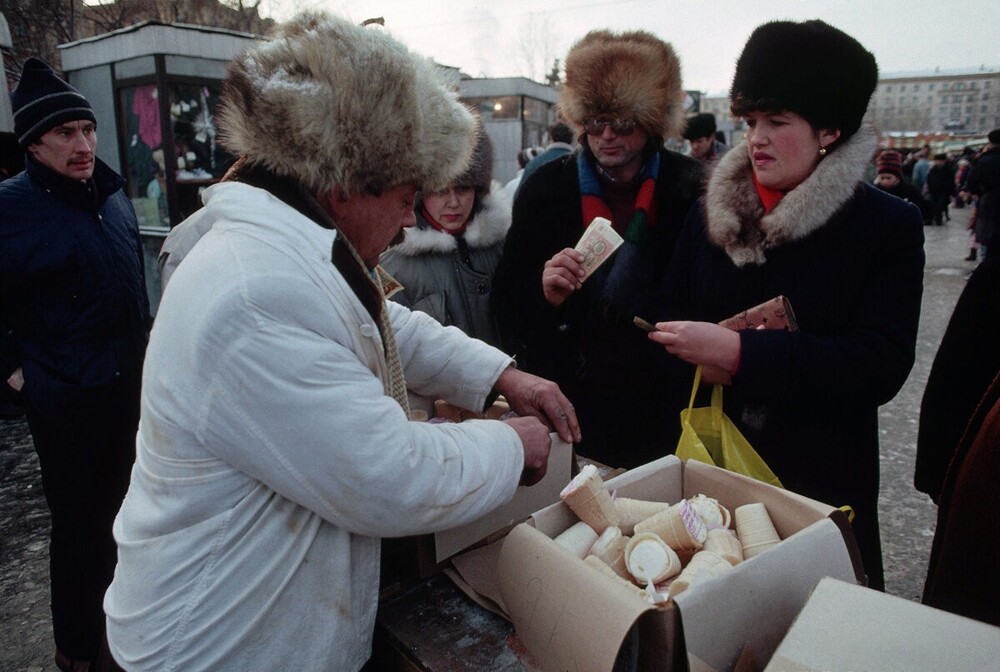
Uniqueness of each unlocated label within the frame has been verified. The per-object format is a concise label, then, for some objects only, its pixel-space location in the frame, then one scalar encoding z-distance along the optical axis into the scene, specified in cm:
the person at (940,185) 1575
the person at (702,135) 721
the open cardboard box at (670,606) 96
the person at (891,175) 669
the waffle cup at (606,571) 100
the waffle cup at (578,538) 125
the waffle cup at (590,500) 129
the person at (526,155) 949
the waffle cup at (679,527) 124
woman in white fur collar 284
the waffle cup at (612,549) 124
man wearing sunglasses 248
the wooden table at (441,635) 116
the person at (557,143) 606
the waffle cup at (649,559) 120
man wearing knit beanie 261
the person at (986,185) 856
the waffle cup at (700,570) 110
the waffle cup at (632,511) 135
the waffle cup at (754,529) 126
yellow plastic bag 158
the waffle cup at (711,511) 133
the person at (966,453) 138
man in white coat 99
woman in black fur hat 166
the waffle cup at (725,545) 121
